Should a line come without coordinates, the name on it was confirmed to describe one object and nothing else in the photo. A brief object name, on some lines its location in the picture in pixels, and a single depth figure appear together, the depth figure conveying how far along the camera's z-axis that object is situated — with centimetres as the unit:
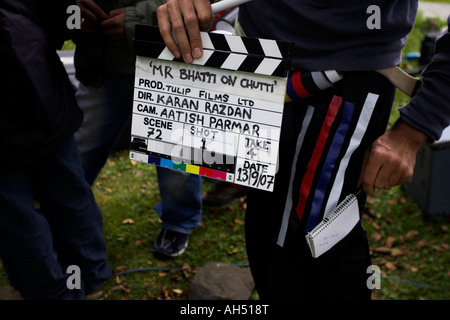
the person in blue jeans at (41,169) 195
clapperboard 154
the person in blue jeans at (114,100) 234
